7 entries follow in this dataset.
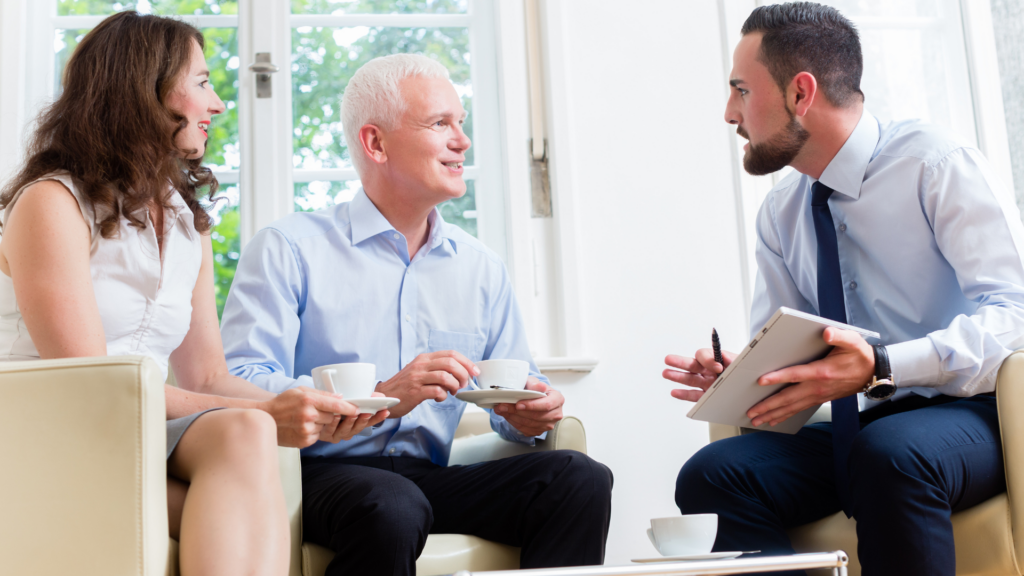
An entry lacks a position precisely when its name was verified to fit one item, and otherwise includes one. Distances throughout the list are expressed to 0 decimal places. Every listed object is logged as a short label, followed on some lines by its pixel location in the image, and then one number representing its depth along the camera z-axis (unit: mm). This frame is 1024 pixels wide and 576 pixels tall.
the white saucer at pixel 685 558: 1043
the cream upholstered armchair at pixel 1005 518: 1292
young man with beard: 1324
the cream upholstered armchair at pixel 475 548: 1394
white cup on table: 1102
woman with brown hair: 1091
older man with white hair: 1422
